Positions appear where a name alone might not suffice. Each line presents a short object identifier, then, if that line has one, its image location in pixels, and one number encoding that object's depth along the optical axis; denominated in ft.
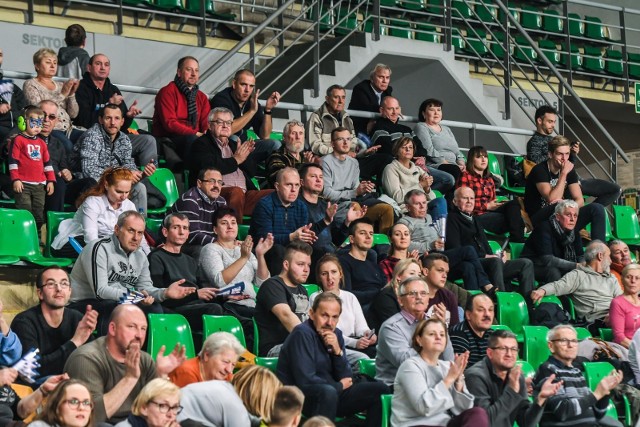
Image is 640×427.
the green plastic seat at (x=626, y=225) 59.42
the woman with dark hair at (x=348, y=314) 39.80
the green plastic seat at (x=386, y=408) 35.39
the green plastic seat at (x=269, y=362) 36.37
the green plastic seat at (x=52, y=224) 41.91
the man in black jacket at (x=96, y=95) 48.85
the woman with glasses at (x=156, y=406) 28.81
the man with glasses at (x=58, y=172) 43.43
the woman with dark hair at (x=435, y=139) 56.79
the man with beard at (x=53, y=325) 33.48
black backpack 46.78
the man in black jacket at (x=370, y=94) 57.54
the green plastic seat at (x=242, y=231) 46.58
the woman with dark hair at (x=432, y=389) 34.69
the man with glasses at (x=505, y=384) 37.01
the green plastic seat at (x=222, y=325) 37.41
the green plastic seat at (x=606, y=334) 47.26
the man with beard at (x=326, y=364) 35.19
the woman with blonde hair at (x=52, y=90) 47.33
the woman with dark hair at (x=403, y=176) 51.60
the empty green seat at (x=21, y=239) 40.72
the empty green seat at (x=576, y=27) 82.23
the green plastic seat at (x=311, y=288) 41.35
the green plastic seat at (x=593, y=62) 79.40
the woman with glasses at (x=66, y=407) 28.07
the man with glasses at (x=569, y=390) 39.14
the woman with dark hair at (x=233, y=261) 40.54
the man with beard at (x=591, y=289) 48.61
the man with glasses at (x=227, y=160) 47.61
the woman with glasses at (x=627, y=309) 46.06
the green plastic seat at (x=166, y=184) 47.81
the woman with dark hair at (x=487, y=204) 54.35
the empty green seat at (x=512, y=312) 46.48
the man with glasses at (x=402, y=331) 36.99
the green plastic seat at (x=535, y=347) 43.67
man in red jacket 50.13
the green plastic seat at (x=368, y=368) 38.10
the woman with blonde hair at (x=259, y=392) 31.76
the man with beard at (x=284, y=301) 38.38
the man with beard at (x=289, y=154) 50.09
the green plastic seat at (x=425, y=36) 73.73
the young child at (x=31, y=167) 42.51
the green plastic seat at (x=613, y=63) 80.11
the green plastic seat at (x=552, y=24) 81.03
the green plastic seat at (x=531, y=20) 80.63
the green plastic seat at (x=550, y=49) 78.76
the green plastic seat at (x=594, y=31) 82.55
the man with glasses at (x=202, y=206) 43.67
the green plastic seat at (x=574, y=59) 78.68
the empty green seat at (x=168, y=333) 36.01
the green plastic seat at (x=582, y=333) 45.30
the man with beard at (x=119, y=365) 30.88
